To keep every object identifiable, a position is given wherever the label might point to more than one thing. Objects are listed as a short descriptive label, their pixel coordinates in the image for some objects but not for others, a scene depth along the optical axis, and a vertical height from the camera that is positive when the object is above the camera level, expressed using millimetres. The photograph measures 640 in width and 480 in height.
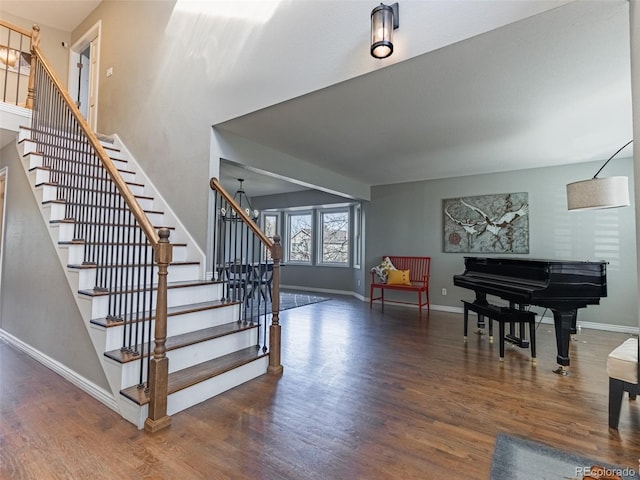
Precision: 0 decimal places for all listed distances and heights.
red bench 5422 -547
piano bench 3021 -693
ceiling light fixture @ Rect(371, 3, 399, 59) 1947 +1357
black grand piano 2766 -371
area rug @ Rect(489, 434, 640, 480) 1504 -1082
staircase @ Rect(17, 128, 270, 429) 2023 -557
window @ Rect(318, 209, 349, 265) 7430 +300
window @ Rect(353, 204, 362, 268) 6960 +333
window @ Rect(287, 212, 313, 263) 8016 +301
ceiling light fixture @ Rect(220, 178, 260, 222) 3153 +332
